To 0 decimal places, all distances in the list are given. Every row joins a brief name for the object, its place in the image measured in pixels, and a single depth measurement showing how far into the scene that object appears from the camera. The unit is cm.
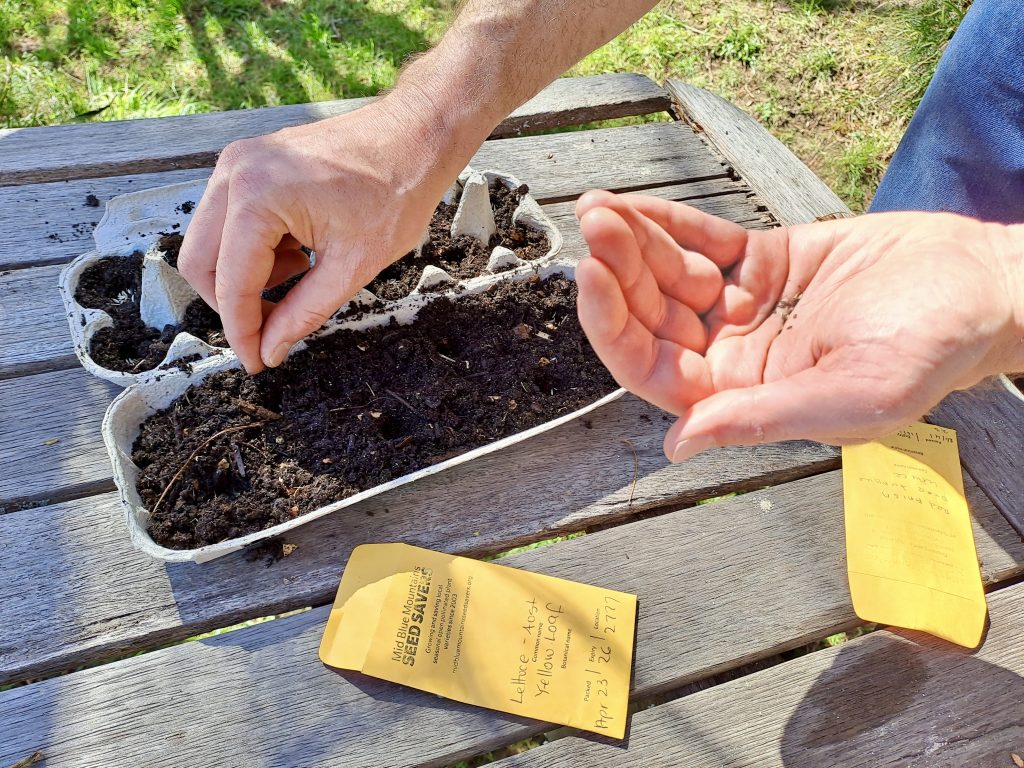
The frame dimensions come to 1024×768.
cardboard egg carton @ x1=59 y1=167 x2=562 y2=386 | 45
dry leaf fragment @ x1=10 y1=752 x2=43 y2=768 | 36
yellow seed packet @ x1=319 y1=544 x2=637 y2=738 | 39
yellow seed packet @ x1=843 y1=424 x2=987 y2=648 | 42
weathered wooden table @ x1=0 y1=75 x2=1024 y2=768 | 38
